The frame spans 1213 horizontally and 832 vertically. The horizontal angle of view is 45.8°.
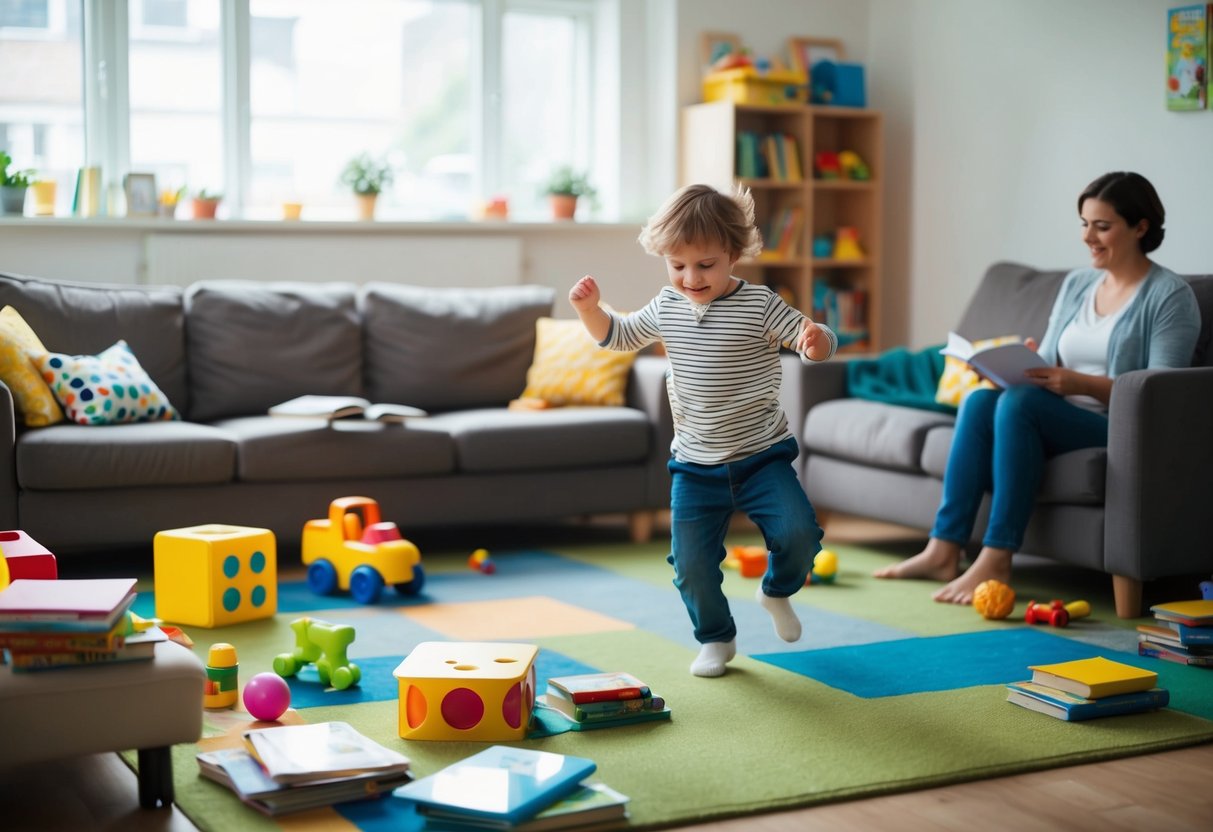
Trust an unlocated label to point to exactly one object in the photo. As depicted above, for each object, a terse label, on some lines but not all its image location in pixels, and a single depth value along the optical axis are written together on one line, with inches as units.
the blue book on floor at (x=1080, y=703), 103.3
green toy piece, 110.2
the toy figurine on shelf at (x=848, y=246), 232.1
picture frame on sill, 197.6
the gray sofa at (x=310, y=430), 153.0
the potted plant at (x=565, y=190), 224.7
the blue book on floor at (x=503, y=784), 80.2
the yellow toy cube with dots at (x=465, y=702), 96.5
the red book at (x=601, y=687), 100.8
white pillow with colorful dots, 158.2
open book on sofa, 163.9
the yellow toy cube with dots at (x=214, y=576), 130.4
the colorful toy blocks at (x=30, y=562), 100.2
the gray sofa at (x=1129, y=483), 135.6
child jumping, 110.1
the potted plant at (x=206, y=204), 201.6
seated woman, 142.7
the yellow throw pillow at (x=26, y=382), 155.5
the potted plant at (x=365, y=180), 212.8
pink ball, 99.7
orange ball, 135.8
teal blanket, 178.2
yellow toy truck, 143.9
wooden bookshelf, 223.8
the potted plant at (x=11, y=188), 190.2
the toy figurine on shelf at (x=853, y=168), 231.0
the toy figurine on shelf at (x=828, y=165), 230.4
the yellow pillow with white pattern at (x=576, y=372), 184.9
